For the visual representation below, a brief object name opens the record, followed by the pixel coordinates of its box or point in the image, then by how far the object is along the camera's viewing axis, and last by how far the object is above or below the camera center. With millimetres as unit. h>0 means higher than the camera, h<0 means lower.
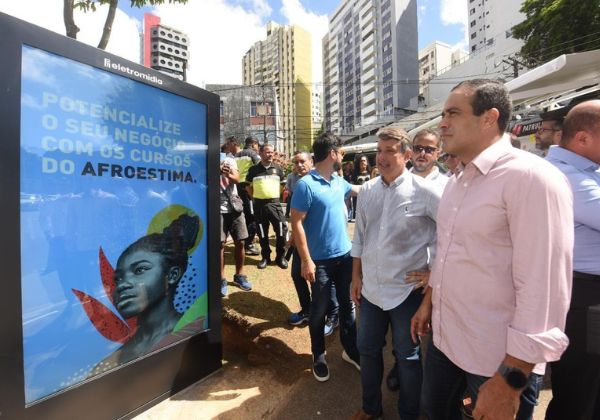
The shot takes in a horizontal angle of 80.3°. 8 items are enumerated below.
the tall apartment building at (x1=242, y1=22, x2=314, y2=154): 99375 +44756
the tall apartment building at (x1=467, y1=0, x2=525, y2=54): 43688 +27322
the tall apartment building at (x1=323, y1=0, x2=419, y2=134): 69812 +34621
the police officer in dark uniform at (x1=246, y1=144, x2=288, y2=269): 5434 +250
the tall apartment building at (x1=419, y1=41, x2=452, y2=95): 87000 +39243
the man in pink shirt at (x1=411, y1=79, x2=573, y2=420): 1226 -183
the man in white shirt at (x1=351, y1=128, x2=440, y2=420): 2207 -319
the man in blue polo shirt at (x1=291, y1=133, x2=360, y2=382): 2988 -225
